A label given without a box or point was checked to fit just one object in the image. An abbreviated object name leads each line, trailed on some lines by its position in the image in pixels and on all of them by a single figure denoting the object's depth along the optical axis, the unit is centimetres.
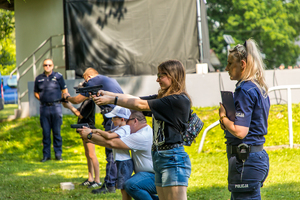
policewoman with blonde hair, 585
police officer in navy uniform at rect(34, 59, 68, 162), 1828
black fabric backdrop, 2433
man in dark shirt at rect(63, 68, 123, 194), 1152
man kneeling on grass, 741
